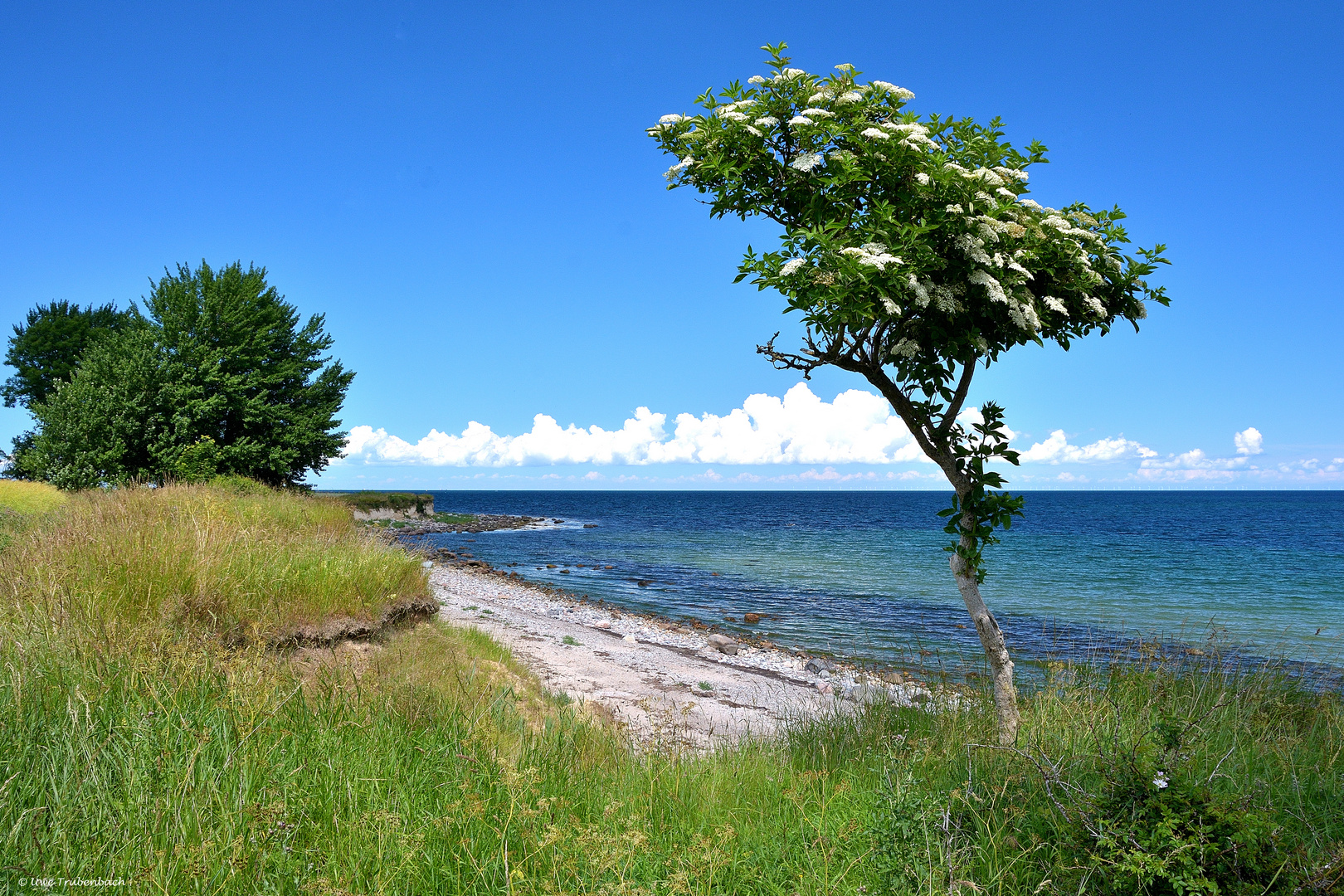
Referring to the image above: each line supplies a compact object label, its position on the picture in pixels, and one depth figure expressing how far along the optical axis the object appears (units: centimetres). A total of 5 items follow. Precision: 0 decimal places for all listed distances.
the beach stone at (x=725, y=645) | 1734
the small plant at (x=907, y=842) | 323
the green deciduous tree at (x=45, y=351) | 4319
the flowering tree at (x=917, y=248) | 473
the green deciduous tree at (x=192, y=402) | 2675
